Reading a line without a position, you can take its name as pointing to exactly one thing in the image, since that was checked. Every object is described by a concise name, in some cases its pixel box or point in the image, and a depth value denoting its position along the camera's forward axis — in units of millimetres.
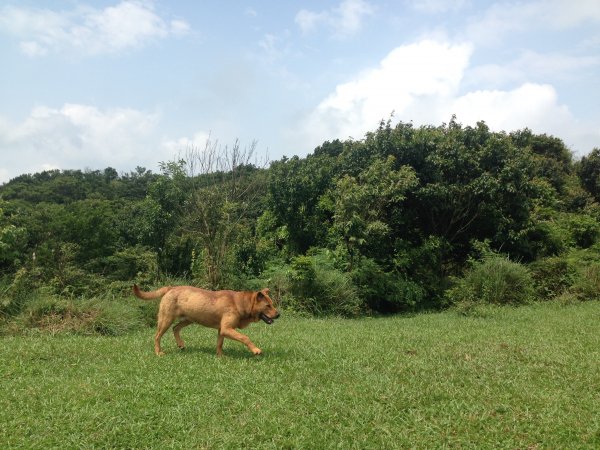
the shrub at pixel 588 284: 15914
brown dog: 7754
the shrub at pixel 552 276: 16797
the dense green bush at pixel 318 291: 15289
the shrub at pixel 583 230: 20594
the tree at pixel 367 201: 16281
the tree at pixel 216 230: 16359
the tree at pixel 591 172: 30158
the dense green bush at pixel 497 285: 15266
